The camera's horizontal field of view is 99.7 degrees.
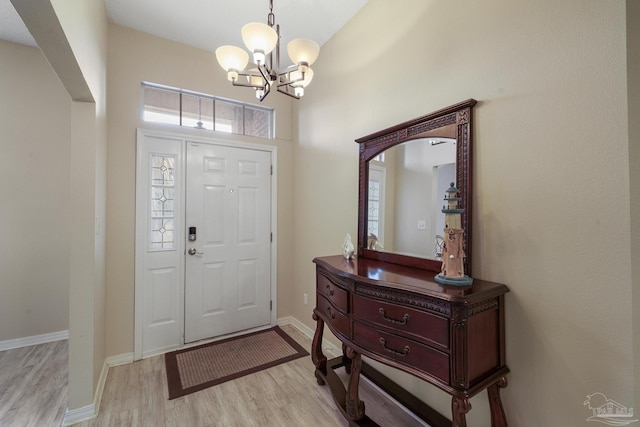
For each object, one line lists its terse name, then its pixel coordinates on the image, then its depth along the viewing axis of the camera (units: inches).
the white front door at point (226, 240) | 109.3
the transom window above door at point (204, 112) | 106.0
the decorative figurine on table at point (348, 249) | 81.4
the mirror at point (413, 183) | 60.5
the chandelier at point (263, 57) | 54.6
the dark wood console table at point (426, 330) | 45.4
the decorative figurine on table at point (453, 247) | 52.7
